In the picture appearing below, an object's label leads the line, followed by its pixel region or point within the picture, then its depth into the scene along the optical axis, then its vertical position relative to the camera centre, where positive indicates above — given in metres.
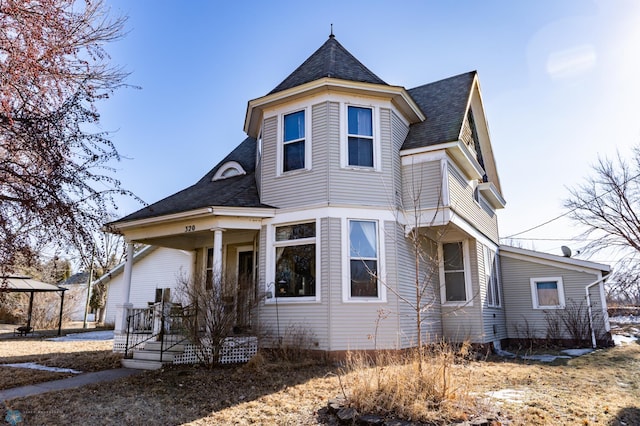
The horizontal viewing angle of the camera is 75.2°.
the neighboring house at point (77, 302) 26.52 -0.28
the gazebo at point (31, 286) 18.08 +0.51
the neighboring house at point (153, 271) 20.52 +1.35
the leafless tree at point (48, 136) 3.96 +1.66
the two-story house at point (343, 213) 9.58 +2.03
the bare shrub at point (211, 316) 8.16 -0.35
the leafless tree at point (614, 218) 23.23 +4.53
